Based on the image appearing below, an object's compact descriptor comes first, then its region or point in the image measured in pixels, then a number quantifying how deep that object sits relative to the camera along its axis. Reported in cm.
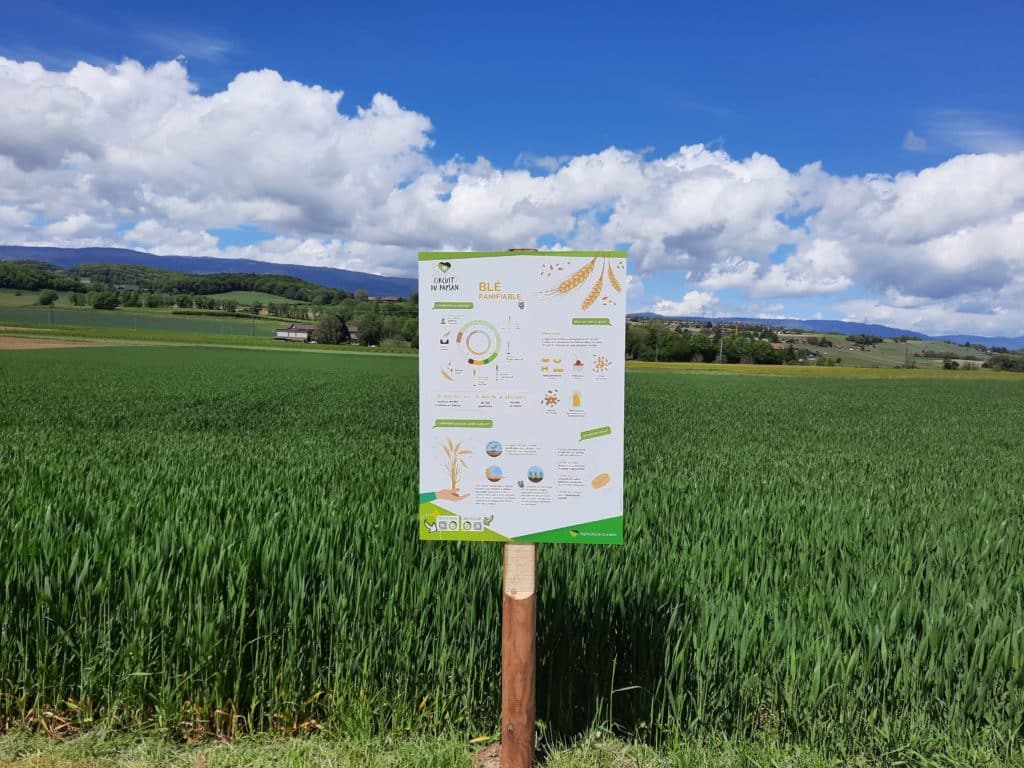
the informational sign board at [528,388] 347
